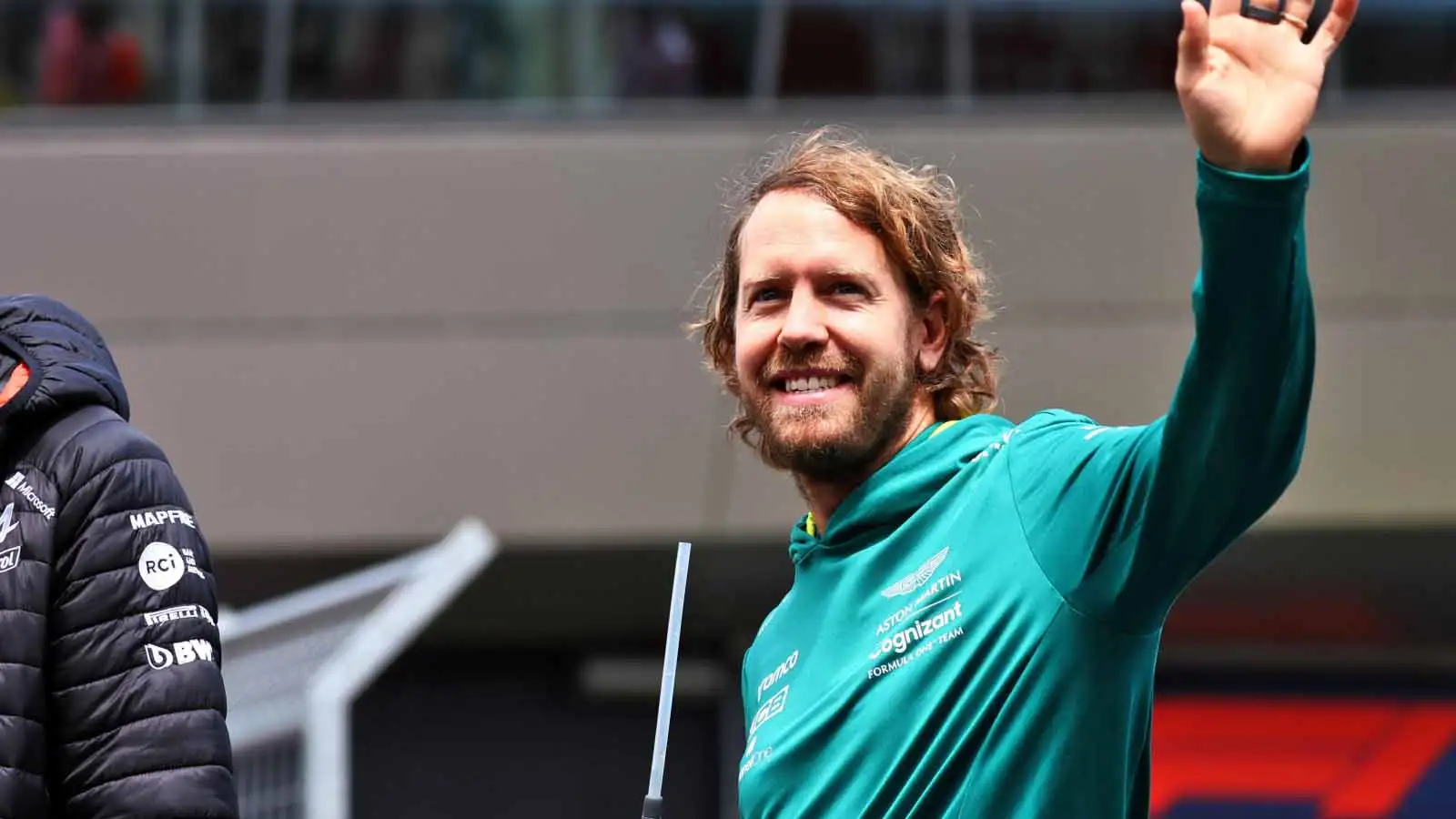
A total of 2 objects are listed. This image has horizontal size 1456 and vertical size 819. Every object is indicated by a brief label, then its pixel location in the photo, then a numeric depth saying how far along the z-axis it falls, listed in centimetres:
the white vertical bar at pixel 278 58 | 1057
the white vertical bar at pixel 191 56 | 1058
